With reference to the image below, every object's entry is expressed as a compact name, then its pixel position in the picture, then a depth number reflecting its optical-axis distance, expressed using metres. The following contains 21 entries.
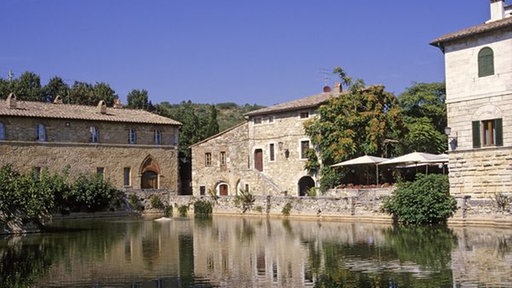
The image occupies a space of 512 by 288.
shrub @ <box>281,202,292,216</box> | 34.09
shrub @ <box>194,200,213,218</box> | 39.41
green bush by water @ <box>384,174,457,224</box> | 26.05
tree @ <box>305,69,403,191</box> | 35.97
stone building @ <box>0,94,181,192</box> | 39.94
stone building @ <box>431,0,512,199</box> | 25.22
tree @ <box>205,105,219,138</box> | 56.12
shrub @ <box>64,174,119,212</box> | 38.59
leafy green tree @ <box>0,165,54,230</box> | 25.41
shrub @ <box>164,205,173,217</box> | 42.19
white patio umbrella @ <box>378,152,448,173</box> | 30.97
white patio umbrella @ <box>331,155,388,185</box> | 33.22
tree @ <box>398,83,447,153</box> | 39.81
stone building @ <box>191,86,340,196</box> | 40.38
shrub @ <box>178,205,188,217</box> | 41.32
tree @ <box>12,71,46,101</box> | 60.09
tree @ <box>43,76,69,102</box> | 65.50
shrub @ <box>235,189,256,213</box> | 36.69
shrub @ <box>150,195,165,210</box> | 43.19
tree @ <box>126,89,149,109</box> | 69.25
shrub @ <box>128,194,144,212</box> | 42.28
